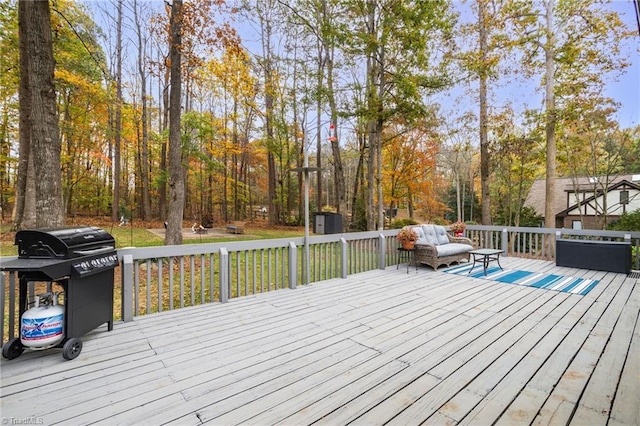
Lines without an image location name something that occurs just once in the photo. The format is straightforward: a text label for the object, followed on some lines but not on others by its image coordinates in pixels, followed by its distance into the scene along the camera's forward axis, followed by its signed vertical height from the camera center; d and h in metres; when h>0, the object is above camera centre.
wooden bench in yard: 11.32 -0.47
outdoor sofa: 5.54 -0.60
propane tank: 2.15 -0.81
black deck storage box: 5.27 -0.72
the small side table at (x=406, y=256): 5.82 -0.83
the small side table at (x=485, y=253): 5.30 -0.67
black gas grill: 2.17 -0.42
